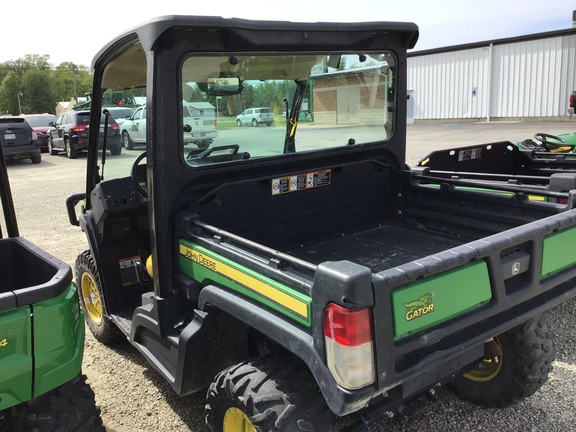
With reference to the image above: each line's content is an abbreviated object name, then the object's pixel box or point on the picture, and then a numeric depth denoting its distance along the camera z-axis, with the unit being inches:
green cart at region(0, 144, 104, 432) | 77.6
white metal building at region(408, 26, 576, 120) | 981.8
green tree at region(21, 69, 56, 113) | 2677.2
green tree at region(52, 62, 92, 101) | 2982.3
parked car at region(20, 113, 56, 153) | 823.1
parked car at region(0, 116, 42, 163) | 629.3
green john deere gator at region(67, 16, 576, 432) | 77.0
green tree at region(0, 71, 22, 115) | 2694.9
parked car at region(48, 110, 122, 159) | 679.1
